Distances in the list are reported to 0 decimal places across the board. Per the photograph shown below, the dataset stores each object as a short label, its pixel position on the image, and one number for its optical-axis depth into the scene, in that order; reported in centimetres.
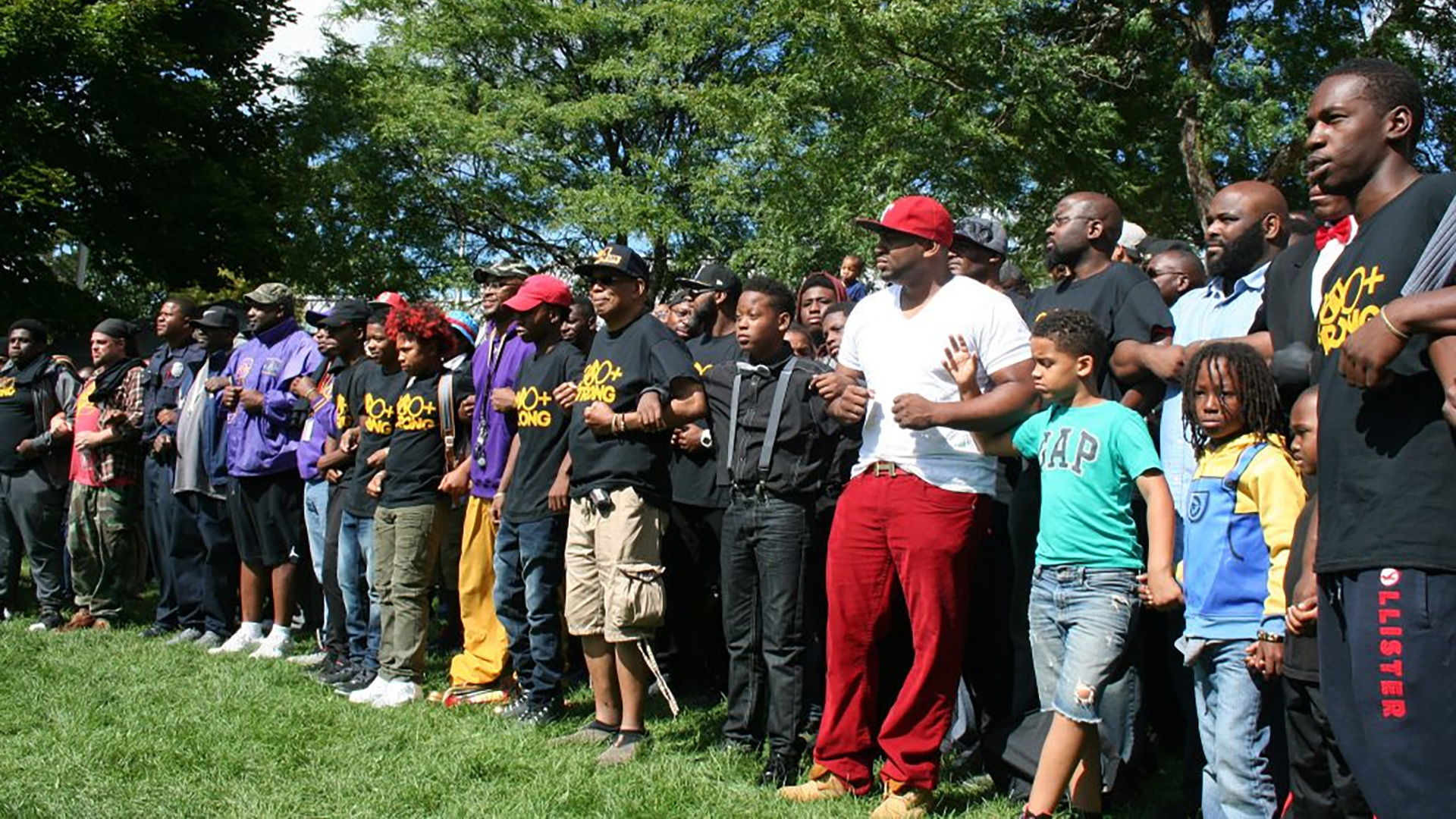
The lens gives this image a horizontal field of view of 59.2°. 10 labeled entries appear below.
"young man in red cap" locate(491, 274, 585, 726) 698
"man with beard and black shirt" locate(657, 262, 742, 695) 777
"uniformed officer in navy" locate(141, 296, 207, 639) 1001
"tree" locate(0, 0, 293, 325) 2253
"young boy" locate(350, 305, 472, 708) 758
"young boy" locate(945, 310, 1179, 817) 457
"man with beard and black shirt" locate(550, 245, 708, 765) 630
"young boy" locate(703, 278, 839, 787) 585
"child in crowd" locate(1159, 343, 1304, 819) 421
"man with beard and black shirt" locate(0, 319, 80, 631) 1089
